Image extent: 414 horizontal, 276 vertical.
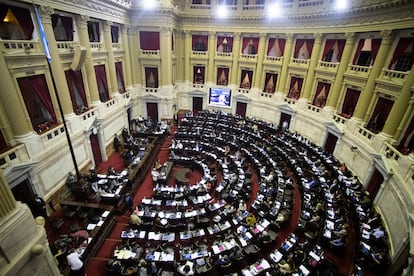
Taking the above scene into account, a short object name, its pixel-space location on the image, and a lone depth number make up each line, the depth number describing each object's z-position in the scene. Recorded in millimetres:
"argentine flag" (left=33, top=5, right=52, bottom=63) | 9716
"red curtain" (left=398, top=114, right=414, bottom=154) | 12366
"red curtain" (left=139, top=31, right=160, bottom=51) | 23062
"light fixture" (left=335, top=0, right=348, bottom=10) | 16625
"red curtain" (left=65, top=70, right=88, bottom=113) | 14828
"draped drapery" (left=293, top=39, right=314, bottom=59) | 20802
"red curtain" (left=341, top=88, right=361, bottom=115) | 16984
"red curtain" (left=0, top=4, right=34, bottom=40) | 10602
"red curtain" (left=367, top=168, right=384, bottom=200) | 13070
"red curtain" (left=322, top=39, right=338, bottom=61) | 18841
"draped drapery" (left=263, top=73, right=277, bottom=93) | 24423
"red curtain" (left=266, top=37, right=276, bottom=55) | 23594
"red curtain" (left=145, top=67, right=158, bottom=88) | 24672
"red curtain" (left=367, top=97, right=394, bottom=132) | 14320
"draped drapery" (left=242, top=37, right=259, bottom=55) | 24656
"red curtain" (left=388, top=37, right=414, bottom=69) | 13146
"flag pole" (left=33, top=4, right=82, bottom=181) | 9706
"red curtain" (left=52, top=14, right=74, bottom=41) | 13920
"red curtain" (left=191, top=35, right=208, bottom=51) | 26344
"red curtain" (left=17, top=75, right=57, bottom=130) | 11539
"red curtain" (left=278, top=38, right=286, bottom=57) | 22925
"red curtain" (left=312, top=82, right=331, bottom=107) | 19738
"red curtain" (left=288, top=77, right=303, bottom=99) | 22397
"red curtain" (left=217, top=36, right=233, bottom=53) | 25680
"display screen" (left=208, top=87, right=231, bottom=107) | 27347
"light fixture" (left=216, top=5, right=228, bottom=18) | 24094
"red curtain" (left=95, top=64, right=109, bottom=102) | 17956
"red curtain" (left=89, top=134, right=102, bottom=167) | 16891
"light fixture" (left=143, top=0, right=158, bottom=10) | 21172
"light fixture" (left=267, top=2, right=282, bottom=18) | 21775
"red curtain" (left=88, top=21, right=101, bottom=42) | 17391
